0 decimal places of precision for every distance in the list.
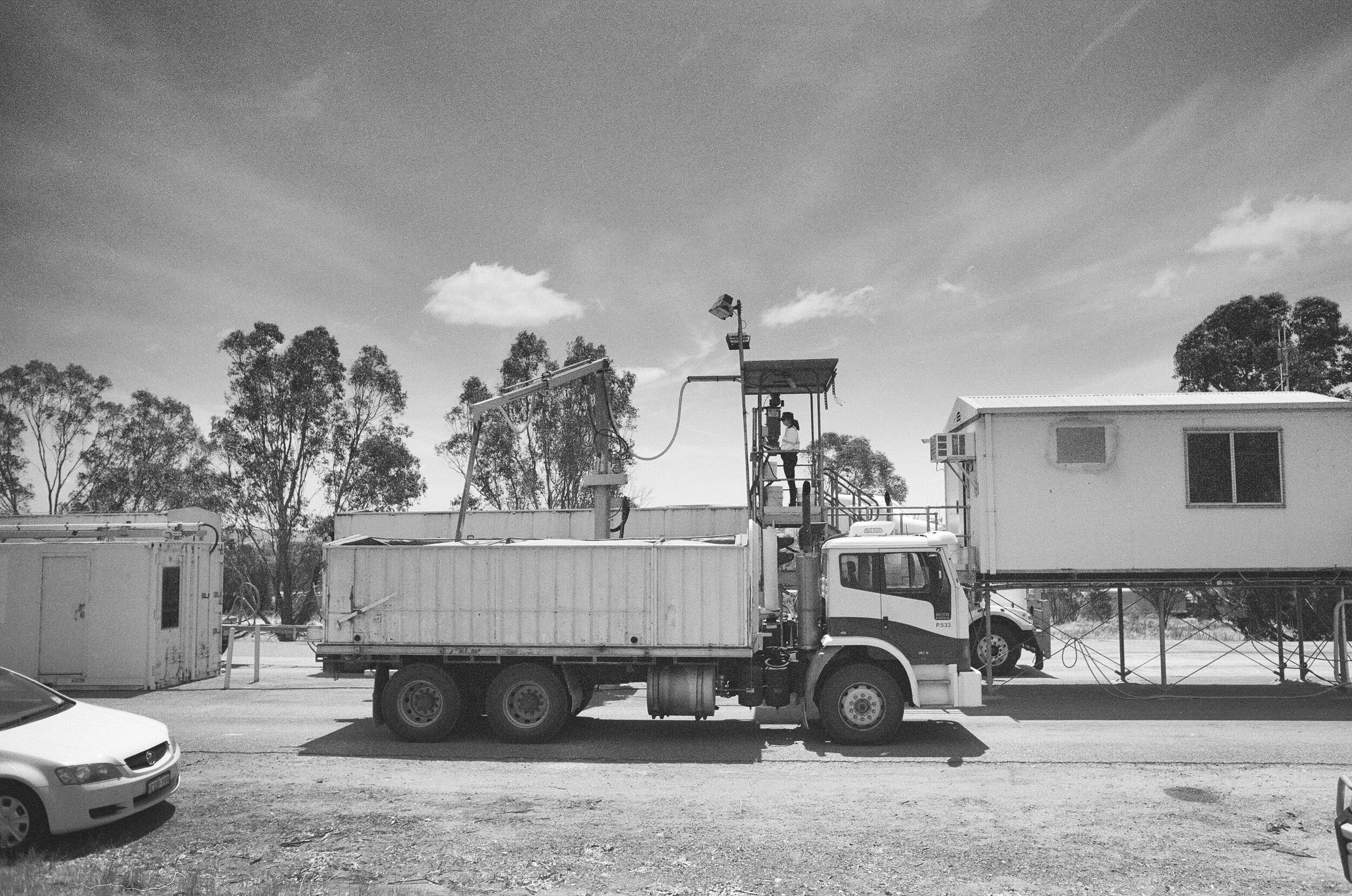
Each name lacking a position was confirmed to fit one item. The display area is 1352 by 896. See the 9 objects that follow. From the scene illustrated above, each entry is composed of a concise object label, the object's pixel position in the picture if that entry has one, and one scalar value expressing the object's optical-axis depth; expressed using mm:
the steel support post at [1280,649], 14227
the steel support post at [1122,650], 14844
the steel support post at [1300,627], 14305
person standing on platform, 16141
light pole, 14336
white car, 6504
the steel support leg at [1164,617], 13891
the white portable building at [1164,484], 13883
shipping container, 15258
